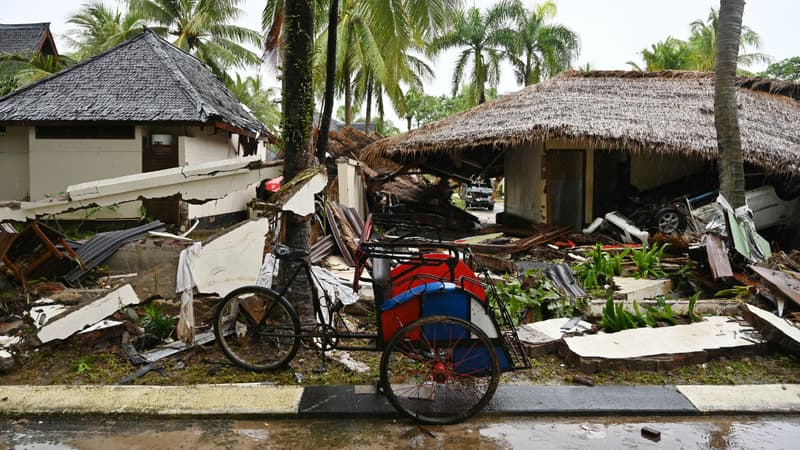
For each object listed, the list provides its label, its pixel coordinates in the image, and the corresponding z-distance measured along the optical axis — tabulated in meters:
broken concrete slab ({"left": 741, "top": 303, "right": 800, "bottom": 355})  4.92
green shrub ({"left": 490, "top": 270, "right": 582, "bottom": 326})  6.21
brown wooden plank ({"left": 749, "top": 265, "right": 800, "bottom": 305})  5.84
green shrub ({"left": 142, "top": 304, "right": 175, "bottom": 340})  5.30
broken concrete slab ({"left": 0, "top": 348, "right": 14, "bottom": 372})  4.55
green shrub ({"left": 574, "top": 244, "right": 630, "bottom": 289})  7.88
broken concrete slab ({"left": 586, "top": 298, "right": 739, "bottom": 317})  6.31
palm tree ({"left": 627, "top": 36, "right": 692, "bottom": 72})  32.28
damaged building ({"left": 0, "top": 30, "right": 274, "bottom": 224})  12.49
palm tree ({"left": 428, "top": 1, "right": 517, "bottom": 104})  30.75
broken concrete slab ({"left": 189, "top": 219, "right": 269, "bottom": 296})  4.78
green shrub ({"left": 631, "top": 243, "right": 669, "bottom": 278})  8.29
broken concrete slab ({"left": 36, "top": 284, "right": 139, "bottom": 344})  4.62
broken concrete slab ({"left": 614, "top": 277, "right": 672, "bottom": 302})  7.33
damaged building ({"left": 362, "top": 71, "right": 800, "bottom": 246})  12.02
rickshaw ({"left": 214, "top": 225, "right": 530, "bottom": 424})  3.86
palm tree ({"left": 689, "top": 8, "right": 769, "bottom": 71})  31.45
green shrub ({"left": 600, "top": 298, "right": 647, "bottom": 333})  5.59
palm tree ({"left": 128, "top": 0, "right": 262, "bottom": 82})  23.81
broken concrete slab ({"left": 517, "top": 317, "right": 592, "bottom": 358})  5.13
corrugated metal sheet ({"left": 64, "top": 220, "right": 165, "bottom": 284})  7.01
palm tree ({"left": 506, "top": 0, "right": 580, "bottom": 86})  30.64
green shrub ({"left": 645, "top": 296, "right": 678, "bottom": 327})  5.70
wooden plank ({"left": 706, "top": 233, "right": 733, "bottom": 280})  7.17
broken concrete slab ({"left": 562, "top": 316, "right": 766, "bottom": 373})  4.74
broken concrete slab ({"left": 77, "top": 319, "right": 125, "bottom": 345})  5.00
